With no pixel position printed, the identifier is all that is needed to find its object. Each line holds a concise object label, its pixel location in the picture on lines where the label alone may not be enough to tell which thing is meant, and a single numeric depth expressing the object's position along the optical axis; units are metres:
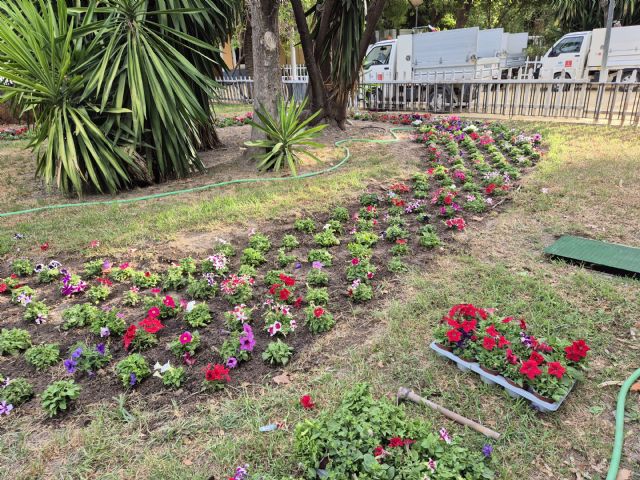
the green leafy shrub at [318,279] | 3.15
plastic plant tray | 1.99
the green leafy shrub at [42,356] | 2.38
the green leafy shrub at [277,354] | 2.39
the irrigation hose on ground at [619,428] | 1.70
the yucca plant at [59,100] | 4.66
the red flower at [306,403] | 2.04
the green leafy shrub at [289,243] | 3.75
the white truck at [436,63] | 11.29
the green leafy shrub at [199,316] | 2.69
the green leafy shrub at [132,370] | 2.22
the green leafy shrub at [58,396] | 2.07
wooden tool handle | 1.89
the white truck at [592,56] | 13.25
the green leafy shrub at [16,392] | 2.15
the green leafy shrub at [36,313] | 2.80
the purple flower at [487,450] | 1.75
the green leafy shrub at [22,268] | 3.46
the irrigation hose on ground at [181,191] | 4.96
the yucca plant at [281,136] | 5.95
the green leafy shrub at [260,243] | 3.71
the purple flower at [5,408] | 2.10
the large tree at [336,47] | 7.71
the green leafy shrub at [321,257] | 3.44
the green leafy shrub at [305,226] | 4.10
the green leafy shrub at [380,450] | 1.60
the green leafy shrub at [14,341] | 2.51
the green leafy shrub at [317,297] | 2.89
